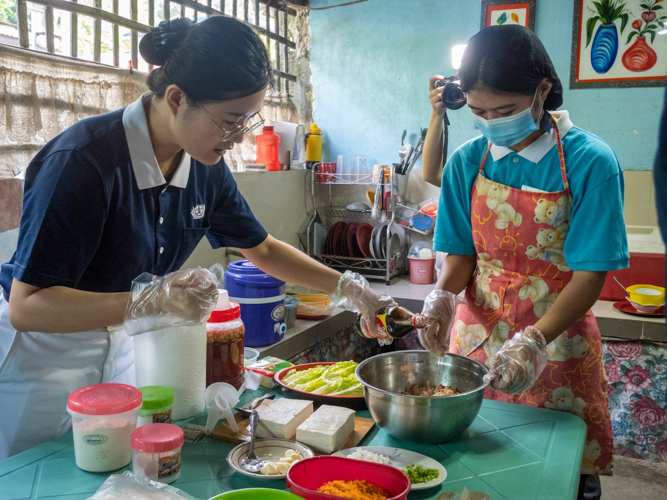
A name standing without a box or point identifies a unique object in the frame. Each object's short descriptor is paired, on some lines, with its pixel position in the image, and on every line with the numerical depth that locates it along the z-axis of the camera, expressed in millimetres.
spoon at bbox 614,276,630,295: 2880
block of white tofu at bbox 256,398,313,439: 1254
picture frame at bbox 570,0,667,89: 3121
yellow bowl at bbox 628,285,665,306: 2707
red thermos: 3395
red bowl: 1008
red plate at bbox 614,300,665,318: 2715
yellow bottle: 3732
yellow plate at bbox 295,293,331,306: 2945
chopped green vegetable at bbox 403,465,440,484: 1073
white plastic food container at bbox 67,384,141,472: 1083
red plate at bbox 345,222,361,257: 3592
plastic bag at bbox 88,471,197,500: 952
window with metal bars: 2055
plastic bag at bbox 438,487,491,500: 1008
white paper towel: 1308
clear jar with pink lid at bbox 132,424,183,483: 1053
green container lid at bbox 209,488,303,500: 917
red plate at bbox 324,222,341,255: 3672
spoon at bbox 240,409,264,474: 1126
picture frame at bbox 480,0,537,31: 3312
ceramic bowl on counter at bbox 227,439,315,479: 1164
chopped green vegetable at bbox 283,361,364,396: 1500
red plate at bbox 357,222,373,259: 3561
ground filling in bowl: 1392
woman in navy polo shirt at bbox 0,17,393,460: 1203
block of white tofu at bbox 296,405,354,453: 1196
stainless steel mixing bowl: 1202
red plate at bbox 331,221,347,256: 3641
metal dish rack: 3514
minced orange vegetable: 986
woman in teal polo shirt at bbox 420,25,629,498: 1514
